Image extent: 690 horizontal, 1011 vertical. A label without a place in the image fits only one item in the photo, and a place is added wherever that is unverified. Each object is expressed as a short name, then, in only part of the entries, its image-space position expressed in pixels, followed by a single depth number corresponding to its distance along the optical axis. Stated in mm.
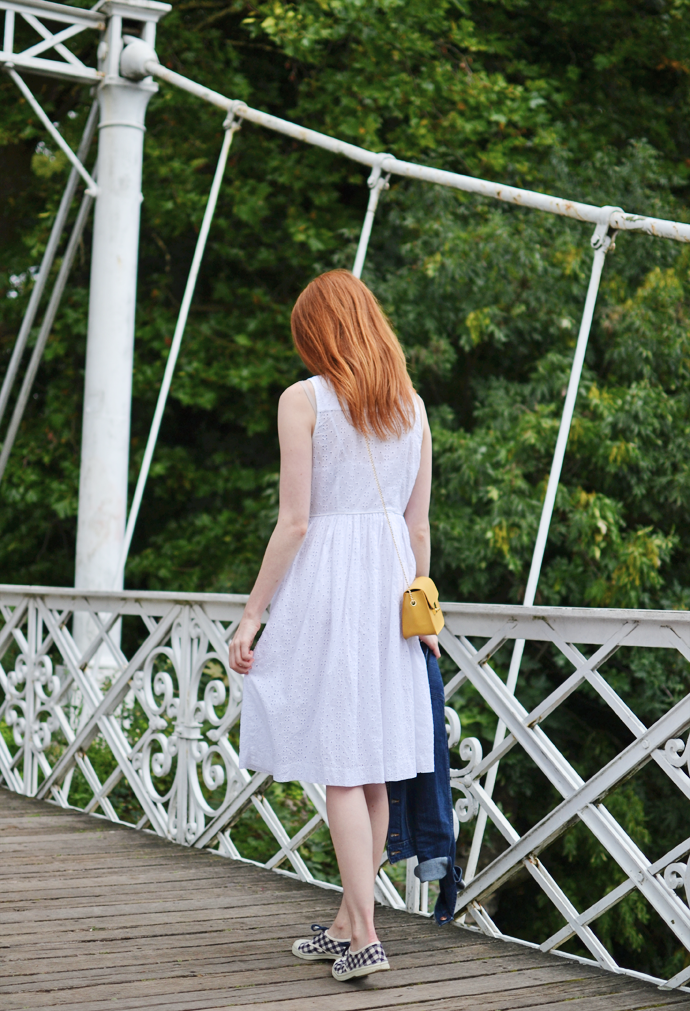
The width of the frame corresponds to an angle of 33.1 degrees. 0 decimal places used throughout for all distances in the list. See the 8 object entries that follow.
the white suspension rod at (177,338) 4656
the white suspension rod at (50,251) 5617
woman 2219
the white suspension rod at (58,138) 5004
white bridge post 5156
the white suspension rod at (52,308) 5652
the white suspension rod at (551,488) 2617
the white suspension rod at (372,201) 3936
